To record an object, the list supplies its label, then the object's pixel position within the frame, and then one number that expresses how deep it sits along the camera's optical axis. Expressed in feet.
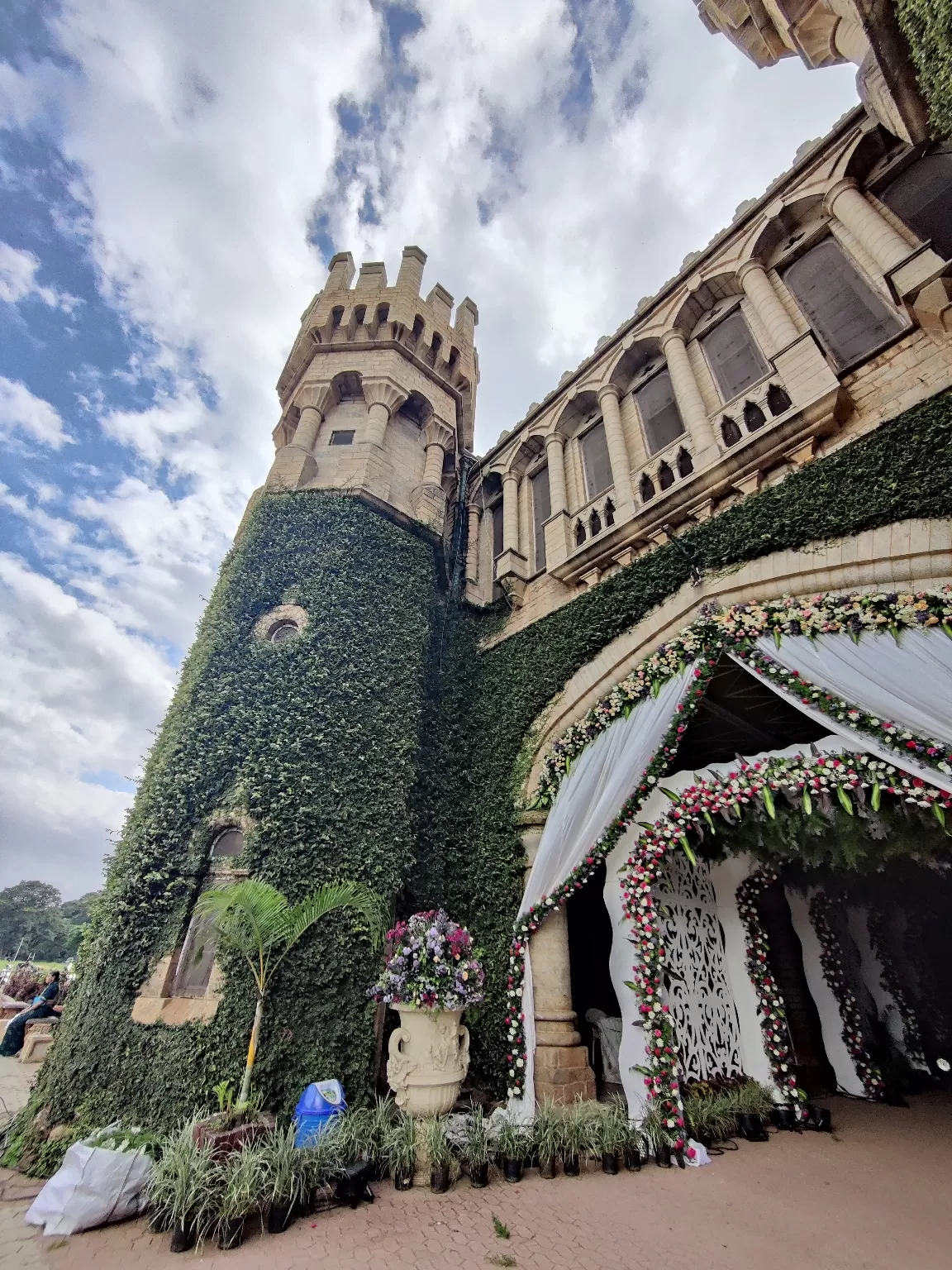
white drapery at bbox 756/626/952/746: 12.18
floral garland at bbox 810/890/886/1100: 21.97
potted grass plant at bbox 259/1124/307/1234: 10.78
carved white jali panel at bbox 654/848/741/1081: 18.47
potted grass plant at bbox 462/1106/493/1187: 13.00
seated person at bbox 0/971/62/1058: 28.78
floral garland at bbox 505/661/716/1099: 16.60
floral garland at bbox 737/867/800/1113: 19.10
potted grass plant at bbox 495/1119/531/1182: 13.40
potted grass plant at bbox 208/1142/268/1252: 10.16
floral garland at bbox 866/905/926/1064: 24.72
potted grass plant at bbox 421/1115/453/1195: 12.69
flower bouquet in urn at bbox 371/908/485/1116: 15.05
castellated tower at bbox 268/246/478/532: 32.22
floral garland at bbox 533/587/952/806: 14.16
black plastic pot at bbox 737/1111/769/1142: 16.63
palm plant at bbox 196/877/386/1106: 16.05
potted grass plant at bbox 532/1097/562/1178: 13.75
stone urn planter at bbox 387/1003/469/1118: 14.96
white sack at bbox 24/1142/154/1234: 10.99
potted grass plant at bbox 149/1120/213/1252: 10.28
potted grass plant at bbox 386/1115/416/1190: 12.89
